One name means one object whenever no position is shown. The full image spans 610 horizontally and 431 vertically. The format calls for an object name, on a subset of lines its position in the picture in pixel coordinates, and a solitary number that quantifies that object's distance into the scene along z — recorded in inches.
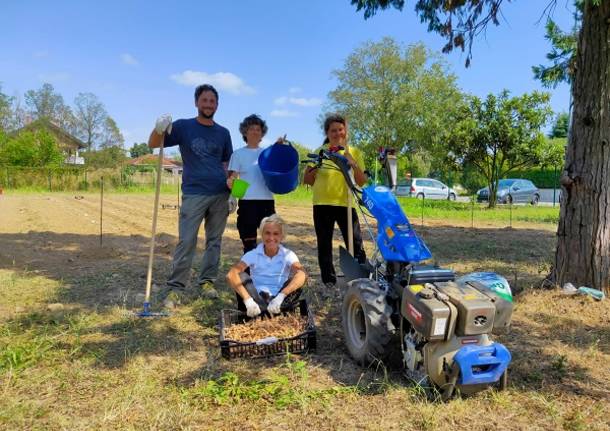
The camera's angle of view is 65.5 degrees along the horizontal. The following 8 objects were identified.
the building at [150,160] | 2674.7
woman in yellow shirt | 164.2
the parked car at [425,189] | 974.4
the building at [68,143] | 1819.6
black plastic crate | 122.6
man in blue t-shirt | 170.9
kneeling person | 137.5
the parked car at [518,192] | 876.6
